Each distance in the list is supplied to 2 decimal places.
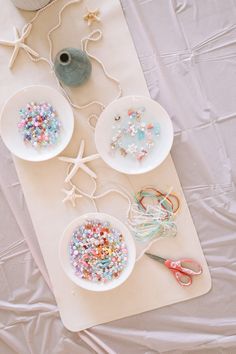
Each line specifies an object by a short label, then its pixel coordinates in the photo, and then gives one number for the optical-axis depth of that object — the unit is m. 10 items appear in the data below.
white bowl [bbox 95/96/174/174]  1.26
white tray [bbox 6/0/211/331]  1.28
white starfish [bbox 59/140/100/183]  1.26
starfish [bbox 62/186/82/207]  1.27
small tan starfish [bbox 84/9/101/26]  1.30
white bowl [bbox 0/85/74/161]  1.27
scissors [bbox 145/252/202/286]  1.25
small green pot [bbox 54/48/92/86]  1.20
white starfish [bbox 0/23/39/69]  1.29
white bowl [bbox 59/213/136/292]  1.25
